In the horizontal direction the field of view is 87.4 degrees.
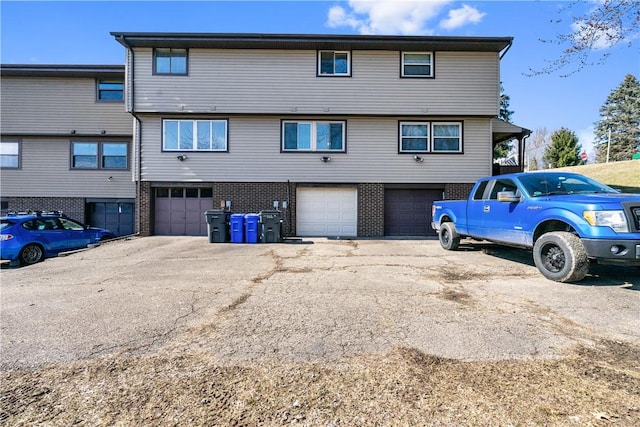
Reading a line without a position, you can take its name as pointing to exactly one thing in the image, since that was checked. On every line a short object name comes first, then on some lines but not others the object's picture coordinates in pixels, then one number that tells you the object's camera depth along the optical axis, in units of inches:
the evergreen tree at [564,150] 1616.6
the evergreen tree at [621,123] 2014.0
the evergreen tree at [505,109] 1357.7
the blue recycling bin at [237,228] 468.4
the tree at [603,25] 249.9
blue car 352.5
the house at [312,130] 533.3
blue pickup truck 202.2
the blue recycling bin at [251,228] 468.1
